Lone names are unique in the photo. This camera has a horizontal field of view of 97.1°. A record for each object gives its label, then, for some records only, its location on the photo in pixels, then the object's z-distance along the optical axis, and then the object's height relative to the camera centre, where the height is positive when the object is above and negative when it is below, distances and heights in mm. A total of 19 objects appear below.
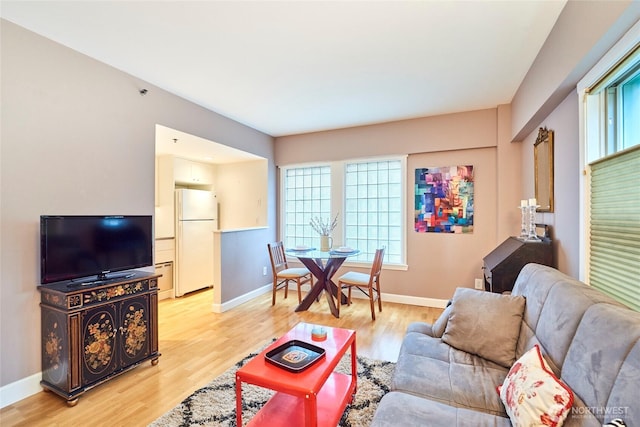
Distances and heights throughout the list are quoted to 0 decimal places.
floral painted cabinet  2012 -923
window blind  1445 -78
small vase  4141 -444
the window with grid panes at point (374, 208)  4379 +80
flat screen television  2051 -265
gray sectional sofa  987 -696
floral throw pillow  1072 -743
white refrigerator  4602 -432
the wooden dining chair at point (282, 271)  4098 -879
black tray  1588 -864
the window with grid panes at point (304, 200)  4941 +222
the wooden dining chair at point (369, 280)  3562 -882
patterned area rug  1786 -1315
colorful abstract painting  3922 +188
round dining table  3770 -800
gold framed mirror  2479 +419
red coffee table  1425 -914
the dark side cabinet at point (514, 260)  2453 -425
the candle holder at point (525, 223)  2887 -109
